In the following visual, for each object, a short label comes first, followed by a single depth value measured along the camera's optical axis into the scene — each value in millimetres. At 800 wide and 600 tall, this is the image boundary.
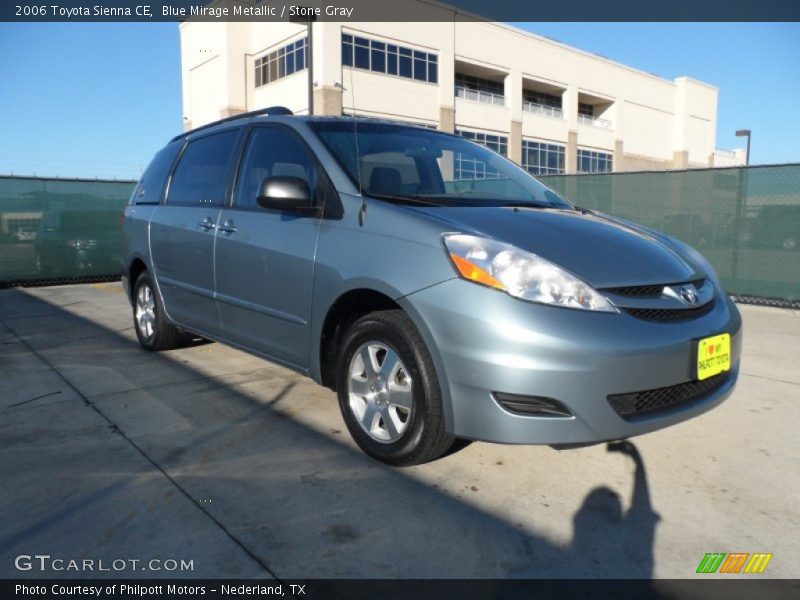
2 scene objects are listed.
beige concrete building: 30000
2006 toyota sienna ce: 2344
